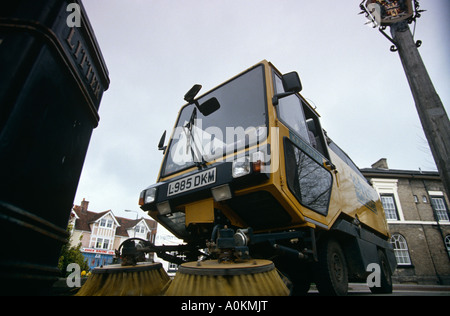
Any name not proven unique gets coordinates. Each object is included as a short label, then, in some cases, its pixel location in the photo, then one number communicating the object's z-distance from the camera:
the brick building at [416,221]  15.40
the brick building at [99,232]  33.81
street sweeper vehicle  1.67
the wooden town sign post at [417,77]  3.44
